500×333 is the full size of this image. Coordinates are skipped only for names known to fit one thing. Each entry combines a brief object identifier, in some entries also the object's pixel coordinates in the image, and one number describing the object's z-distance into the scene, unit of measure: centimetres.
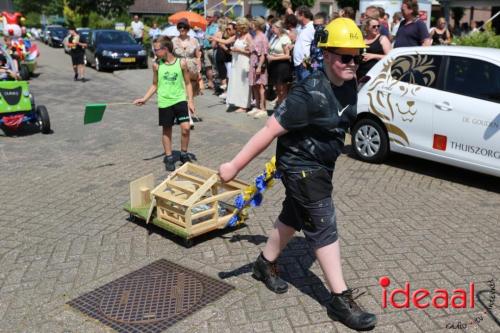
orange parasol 1678
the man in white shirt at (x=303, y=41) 967
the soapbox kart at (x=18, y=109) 933
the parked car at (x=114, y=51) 2020
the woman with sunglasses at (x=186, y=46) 1105
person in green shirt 735
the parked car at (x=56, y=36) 3797
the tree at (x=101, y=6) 5509
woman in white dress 1157
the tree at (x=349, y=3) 3824
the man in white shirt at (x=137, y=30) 2558
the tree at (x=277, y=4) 3053
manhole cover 373
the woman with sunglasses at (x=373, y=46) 864
